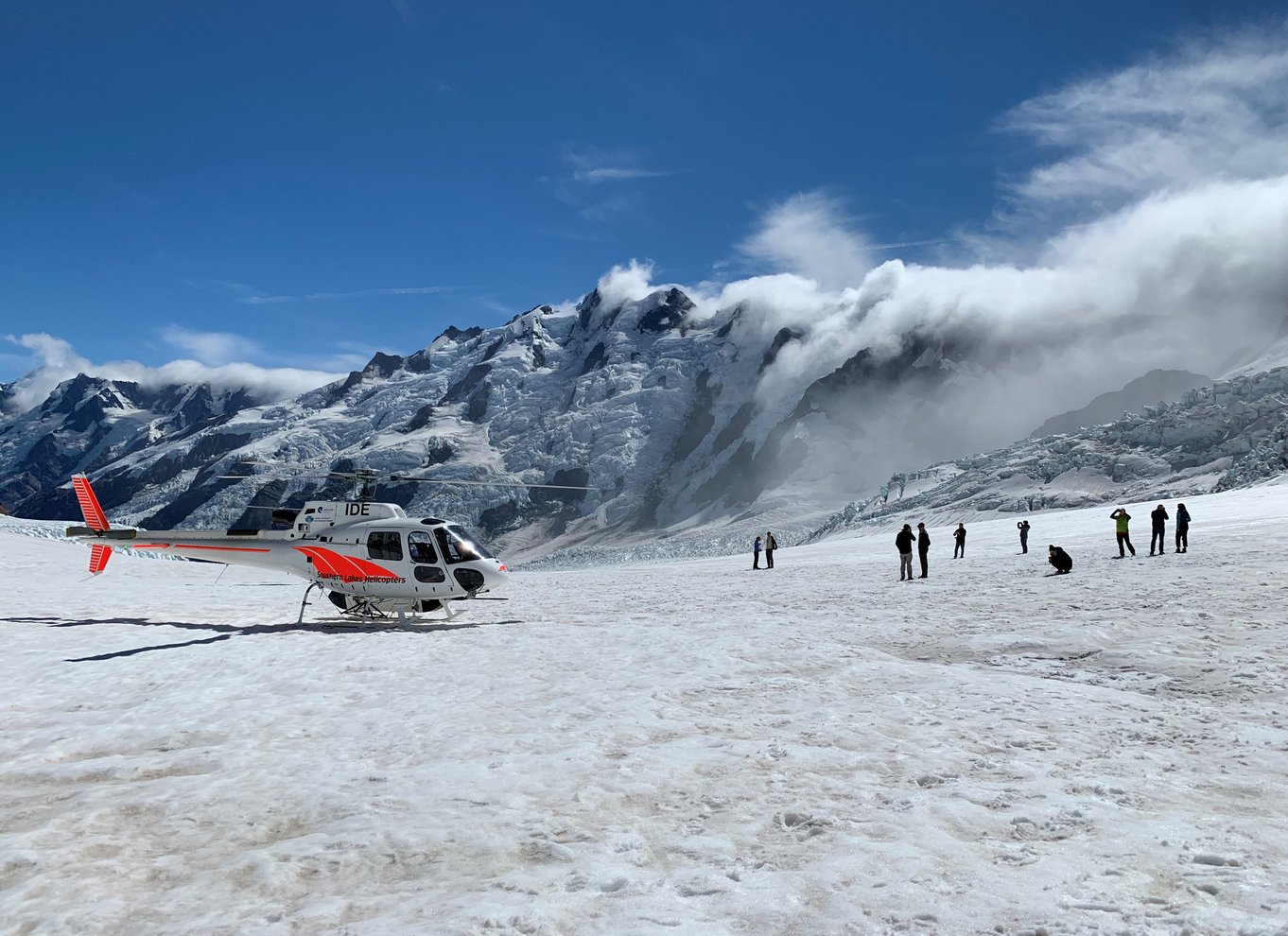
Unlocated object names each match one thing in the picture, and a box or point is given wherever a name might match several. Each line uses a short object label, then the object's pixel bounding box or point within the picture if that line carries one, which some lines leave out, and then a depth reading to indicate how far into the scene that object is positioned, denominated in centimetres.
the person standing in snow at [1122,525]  2806
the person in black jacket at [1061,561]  2392
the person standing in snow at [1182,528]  2759
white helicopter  1916
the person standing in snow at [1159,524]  2753
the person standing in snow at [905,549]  2741
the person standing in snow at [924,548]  2751
